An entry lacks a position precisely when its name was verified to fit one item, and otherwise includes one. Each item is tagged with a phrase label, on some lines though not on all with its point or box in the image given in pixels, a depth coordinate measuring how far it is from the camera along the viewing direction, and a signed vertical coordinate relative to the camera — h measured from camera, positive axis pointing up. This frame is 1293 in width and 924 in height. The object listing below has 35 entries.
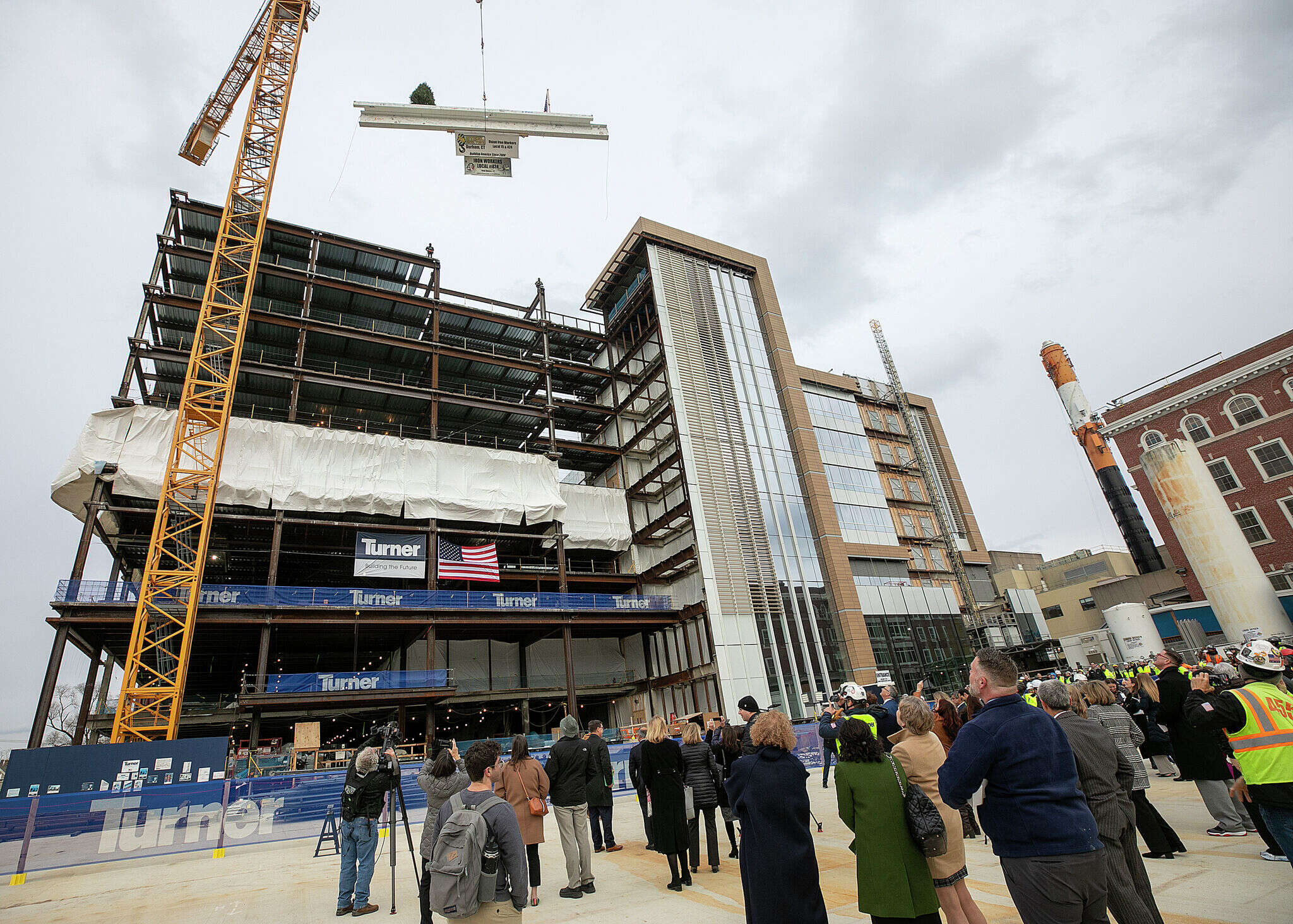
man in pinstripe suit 4.34 -1.05
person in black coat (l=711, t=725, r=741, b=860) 8.04 -0.53
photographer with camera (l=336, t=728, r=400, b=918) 7.17 -0.61
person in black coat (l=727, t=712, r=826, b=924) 4.12 -0.80
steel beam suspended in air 33.09 +31.60
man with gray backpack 4.29 -0.73
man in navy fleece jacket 3.42 -0.70
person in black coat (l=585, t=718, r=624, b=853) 8.86 -0.83
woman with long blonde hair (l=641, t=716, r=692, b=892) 7.31 -0.80
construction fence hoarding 11.45 -0.54
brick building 35.72 +11.67
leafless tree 74.06 +10.86
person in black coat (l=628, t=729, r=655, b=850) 8.91 -0.69
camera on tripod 7.45 +0.18
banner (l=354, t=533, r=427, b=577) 31.62 +9.76
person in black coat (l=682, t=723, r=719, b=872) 8.00 -0.83
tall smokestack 52.16 +15.90
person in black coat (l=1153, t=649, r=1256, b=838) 7.14 -1.18
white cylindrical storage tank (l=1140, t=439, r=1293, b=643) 31.91 +4.87
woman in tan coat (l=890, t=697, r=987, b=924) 4.40 -0.71
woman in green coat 4.02 -0.88
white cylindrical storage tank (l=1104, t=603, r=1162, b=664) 35.38 +1.25
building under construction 29.94 +12.77
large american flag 32.28 +8.95
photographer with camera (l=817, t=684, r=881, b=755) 8.81 -0.18
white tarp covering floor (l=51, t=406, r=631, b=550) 28.30 +14.22
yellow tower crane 25.14 +17.33
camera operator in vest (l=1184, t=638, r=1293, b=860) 4.80 -0.70
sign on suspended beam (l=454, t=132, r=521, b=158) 34.69 +31.10
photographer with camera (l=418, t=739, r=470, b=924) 5.64 -0.23
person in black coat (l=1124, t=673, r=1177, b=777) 9.15 -0.88
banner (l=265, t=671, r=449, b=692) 26.22 +3.43
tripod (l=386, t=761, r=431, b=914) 7.31 -0.55
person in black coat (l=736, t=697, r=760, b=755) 7.25 +0.01
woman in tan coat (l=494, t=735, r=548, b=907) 7.26 -0.51
